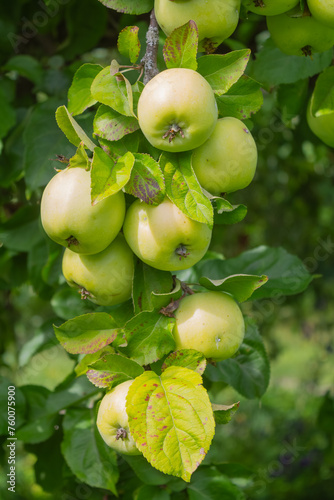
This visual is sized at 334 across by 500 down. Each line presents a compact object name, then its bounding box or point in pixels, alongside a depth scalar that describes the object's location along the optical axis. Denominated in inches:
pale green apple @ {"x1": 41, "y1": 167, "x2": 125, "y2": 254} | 38.6
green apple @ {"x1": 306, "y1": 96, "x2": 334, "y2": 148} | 46.6
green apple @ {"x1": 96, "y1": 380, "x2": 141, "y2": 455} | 38.7
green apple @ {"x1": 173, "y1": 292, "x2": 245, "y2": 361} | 39.4
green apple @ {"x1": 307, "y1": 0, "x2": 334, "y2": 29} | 40.2
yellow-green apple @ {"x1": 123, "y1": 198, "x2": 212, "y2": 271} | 38.7
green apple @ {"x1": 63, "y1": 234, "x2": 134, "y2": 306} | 39.9
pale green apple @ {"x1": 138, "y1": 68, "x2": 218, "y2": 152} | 37.8
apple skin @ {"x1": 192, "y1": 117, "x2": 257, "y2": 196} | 39.3
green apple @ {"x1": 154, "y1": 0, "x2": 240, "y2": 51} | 39.8
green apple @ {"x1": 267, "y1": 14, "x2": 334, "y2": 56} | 42.5
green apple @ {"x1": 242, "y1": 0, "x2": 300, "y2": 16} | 40.6
